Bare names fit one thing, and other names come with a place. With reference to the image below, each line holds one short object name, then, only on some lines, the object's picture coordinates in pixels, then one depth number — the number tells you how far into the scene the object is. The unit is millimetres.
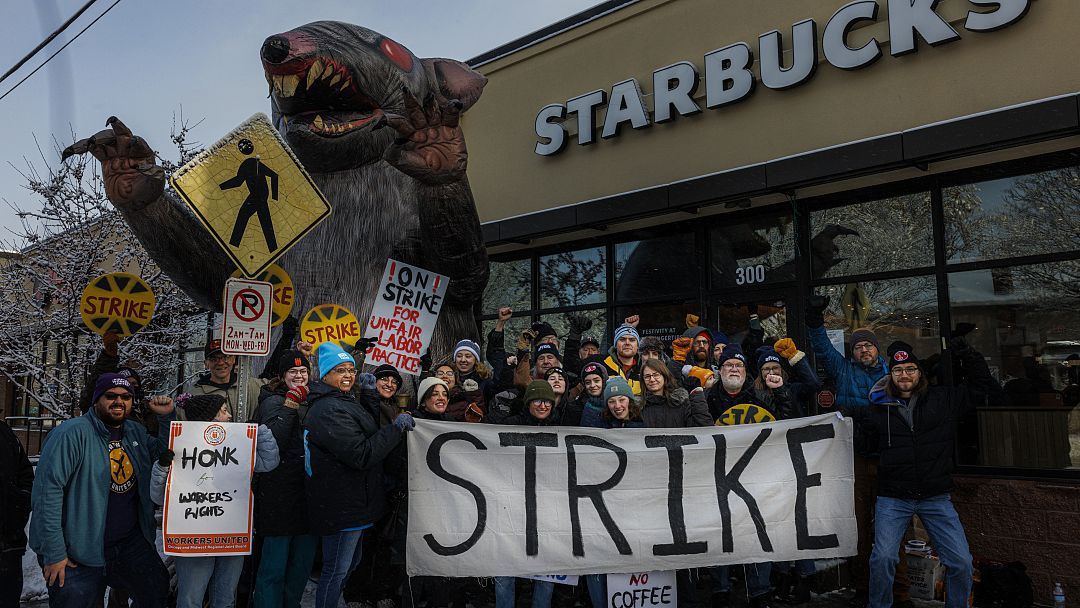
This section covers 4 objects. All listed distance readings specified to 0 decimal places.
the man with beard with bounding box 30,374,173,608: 3877
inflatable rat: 4199
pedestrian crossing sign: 4191
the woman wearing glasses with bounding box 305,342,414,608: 4195
